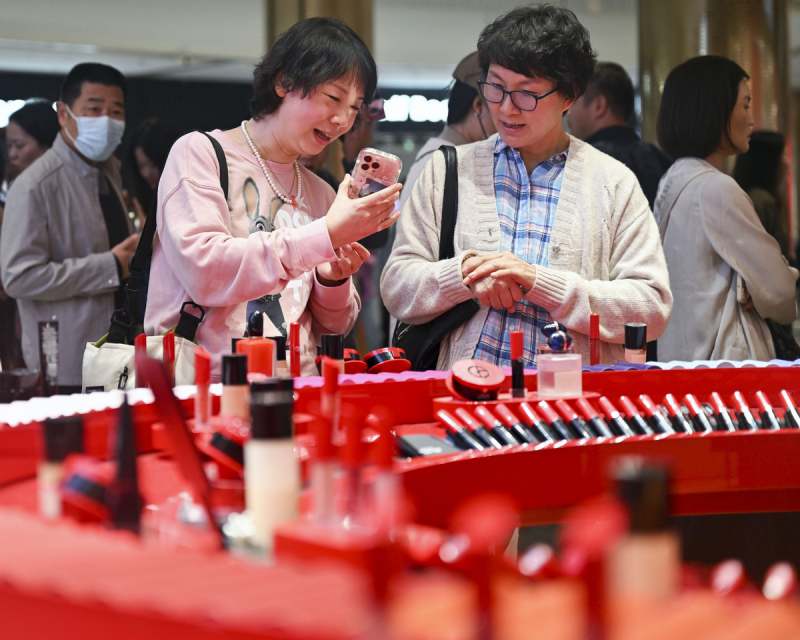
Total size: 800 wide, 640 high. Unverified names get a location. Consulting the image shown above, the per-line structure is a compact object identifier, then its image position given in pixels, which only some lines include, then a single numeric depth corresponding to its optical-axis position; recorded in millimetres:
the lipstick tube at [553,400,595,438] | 4697
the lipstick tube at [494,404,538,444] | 4598
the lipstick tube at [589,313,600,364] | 5776
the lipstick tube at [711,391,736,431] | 4889
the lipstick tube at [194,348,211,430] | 4148
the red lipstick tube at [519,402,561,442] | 4644
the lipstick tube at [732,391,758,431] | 4905
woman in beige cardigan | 5999
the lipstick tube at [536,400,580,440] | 4675
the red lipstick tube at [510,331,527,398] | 5070
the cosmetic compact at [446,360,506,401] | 4920
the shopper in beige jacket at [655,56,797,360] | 7558
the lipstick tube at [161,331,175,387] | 4938
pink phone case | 5652
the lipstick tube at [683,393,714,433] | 4862
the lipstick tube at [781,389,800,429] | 4964
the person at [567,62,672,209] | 8867
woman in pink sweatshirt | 5213
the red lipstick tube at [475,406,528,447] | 4551
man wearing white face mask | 7938
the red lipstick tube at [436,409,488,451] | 4477
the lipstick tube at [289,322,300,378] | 5253
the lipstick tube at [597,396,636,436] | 4766
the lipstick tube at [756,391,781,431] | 4920
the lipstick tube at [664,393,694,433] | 4825
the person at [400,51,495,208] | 7836
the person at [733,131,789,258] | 9145
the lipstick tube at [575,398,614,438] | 4719
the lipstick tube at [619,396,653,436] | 4795
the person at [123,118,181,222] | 9028
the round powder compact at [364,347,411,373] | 5421
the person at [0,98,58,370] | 9416
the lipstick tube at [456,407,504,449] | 4529
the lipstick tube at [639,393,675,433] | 4810
